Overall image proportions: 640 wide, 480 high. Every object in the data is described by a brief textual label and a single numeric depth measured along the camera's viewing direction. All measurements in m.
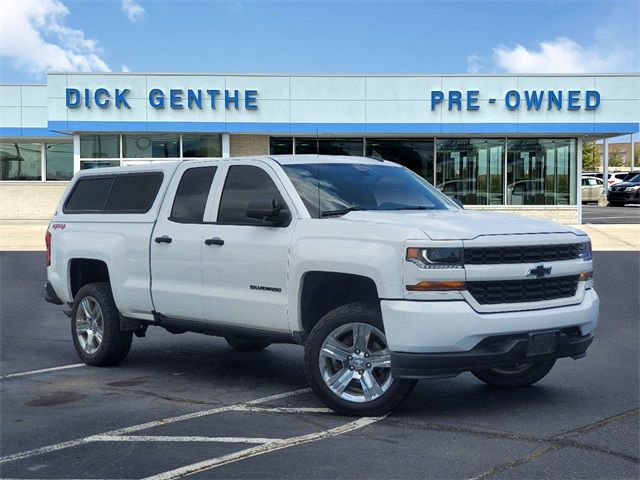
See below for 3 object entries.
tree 81.97
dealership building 29.92
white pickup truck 5.79
